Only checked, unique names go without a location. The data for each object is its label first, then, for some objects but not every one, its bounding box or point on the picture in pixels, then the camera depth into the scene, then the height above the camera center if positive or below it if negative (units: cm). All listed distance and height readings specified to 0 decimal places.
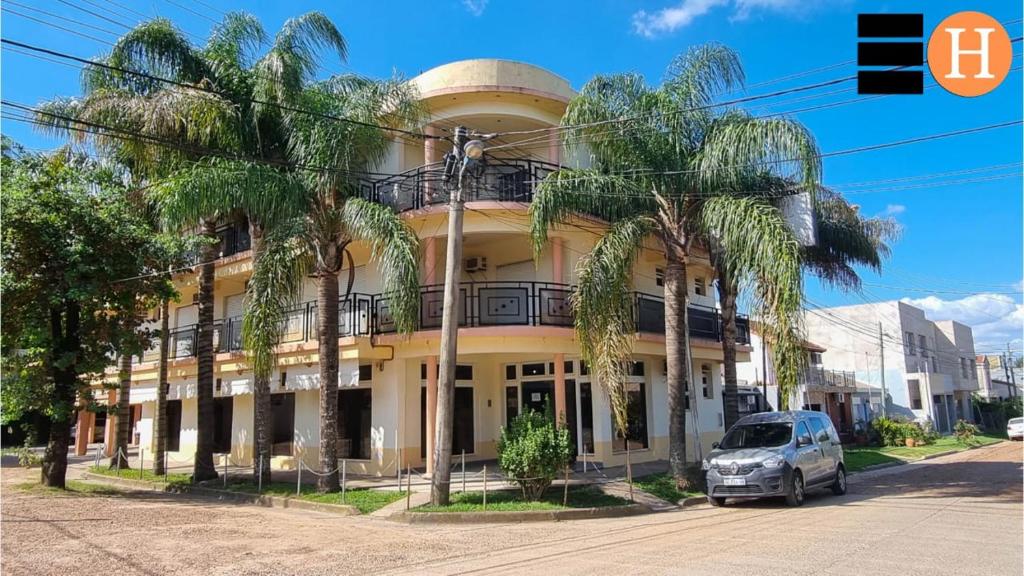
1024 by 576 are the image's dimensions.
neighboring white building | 4119 +235
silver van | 1312 -129
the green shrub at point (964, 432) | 3326 -200
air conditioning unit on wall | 2062 +398
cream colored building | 1753 +165
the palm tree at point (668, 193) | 1373 +440
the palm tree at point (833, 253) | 1783 +393
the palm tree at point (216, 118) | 1438 +655
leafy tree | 1563 +295
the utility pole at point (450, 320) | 1329 +154
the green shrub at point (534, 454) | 1330 -107
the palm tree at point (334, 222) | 1389 +378
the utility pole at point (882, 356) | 3709 +193
